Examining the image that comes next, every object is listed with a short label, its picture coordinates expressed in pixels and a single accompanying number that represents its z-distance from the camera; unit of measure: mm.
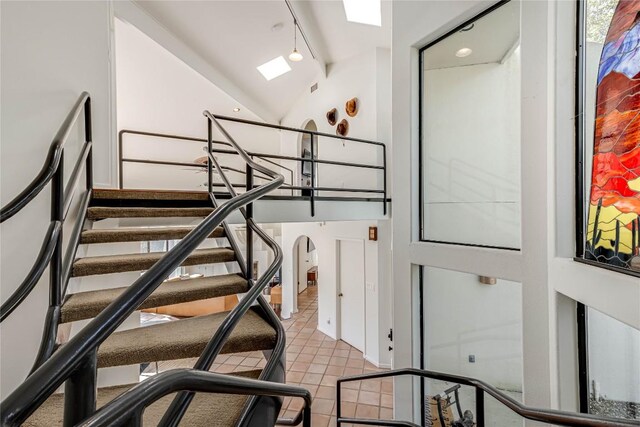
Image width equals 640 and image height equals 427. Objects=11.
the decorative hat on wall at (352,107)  5445
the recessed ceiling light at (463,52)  2554
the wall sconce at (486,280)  2513
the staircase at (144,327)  581
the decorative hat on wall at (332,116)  5993
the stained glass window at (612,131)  1189
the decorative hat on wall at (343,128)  5703
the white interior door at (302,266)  10180
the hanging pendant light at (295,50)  4548
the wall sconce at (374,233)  5047
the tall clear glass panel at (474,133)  2166
